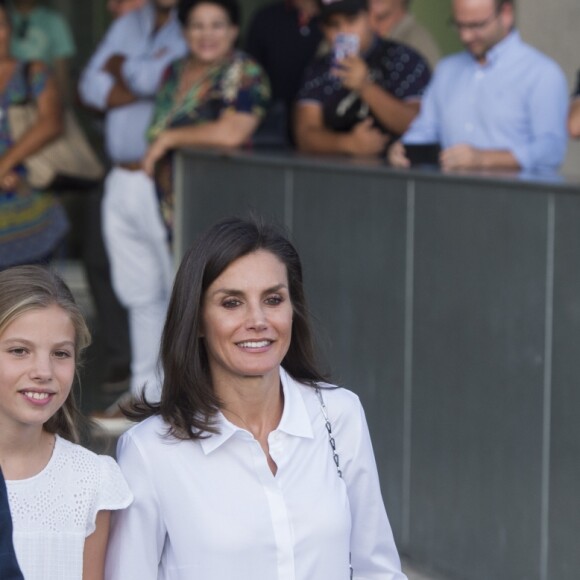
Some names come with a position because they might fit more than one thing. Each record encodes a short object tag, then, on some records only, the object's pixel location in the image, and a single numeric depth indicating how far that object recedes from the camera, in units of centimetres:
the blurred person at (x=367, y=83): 1223
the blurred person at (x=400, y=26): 1332
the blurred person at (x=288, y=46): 1454
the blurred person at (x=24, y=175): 1355
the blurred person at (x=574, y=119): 1066
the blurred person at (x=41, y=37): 1540
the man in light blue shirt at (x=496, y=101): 1055
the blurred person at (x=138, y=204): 1367
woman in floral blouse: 1295
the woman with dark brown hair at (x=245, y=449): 504
